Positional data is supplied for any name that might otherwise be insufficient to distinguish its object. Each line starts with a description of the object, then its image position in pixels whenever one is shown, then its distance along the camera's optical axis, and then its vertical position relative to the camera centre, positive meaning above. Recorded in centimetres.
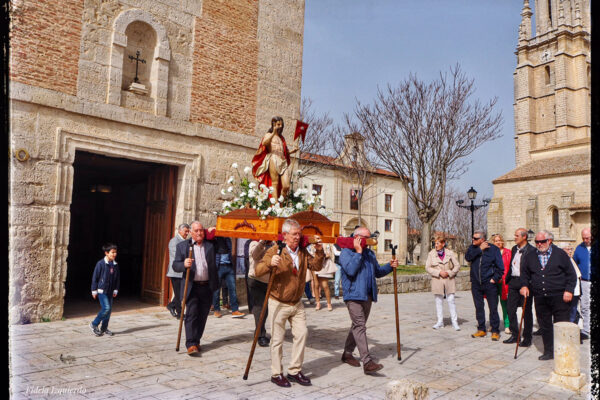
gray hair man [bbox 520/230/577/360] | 637 -73
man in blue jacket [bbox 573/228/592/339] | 771 -63
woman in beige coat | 869 -85
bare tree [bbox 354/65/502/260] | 1948 +423
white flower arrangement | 653 +39
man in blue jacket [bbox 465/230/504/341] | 796 -82
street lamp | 1925 +166
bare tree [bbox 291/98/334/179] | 2458 +495
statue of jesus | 728 +107
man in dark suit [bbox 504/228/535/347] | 727 -104
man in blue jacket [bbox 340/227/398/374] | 576 -80
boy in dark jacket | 708 -107
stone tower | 3628 +1378
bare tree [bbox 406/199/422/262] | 4516 -14
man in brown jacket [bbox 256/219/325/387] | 510 -79
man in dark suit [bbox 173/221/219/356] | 620 -82
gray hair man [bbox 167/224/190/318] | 736 -92
